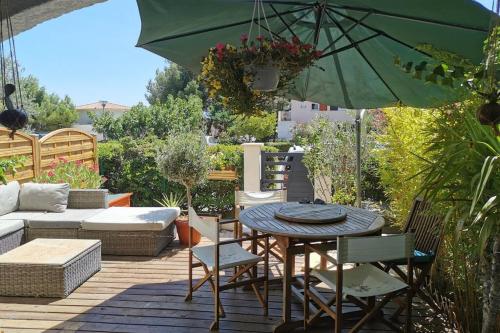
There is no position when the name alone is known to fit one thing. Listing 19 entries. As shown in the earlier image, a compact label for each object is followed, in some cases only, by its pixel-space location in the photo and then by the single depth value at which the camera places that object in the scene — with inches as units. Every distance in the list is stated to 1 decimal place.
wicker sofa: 192.5
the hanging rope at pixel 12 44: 91.9
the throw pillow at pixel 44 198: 210.7
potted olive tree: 220.4
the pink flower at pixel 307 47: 112.5
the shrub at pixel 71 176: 251.4
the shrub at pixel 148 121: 521.7
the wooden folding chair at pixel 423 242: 129.4
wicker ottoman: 148.0
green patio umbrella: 122.6
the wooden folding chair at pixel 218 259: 123.8
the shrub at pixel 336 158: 250.1
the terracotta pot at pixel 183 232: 209.9
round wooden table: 118.6
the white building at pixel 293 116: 1005.2
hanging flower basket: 109.0
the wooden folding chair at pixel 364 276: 102.0
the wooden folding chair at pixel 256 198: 187.5
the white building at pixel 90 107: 1503.4
